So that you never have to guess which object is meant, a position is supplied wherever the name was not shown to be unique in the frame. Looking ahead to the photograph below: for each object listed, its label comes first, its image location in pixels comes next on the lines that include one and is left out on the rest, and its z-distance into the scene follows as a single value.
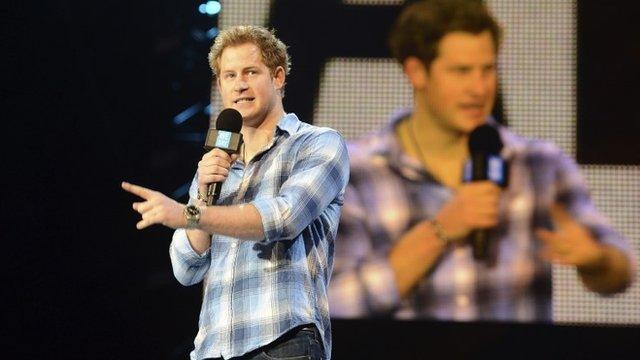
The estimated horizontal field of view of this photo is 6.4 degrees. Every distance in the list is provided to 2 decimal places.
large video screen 15.76
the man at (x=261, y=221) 13.38
